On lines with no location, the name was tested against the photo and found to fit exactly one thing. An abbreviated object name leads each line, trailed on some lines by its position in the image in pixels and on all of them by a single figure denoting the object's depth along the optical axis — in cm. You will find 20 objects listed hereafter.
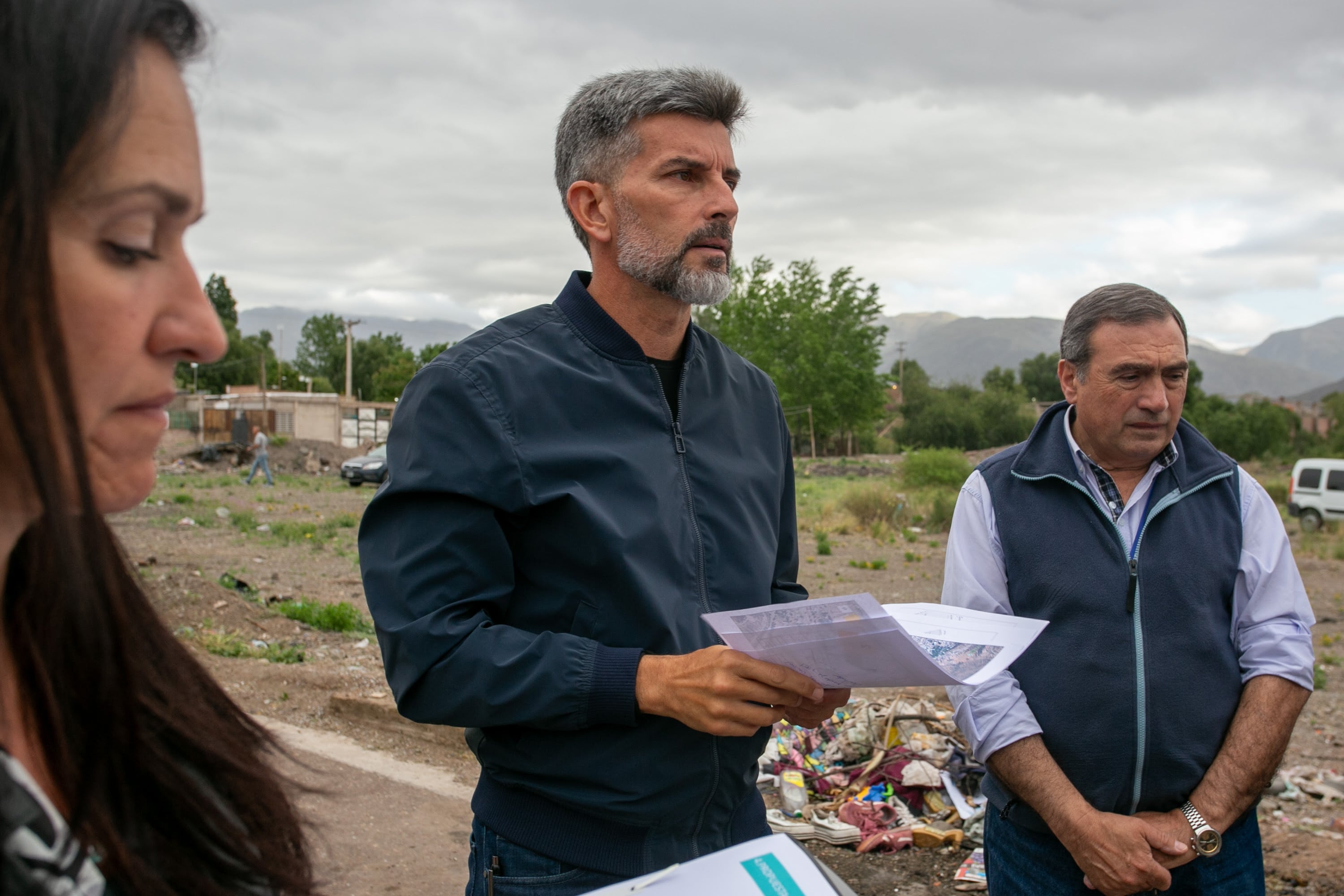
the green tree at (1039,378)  9156
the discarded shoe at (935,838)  486
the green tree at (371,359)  9019
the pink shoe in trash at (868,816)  505
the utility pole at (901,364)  8619
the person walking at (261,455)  2722
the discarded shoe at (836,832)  493
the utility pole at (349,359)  5994
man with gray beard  183
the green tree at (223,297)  7600
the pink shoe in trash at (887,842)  488
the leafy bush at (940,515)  1964
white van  2094
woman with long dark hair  80
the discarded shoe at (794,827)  498
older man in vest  256
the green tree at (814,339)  5859
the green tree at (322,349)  9875
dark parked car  2812
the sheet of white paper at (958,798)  504
